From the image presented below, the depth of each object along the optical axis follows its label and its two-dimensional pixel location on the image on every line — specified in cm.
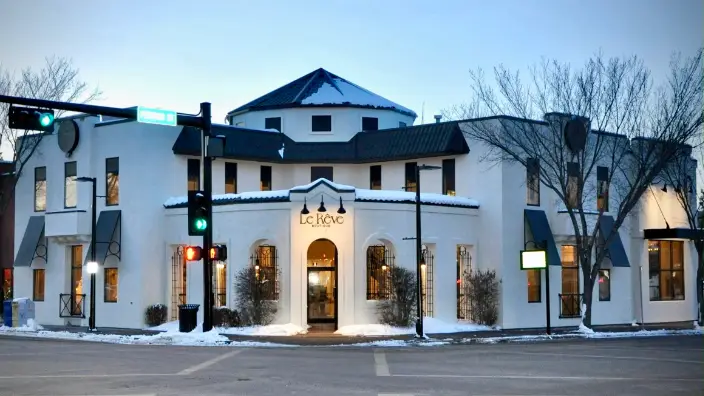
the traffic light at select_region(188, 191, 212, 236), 2786
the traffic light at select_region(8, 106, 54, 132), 2094
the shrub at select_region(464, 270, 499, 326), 3950
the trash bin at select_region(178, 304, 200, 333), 3397
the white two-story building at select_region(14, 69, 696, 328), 3775
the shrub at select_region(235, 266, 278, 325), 3700
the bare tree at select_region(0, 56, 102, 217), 4206
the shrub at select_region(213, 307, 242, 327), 3738
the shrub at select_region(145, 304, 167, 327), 3994
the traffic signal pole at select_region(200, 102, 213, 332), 2936
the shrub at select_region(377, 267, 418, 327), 3712
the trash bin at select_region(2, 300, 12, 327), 4016
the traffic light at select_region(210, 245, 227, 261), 2934
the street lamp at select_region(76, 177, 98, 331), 3788
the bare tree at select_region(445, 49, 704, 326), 3747
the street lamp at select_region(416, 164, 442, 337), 3314
